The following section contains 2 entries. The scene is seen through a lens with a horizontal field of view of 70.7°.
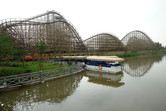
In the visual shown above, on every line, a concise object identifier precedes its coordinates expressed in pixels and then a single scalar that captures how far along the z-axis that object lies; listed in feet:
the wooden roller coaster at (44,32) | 77.25
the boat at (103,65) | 48.19
